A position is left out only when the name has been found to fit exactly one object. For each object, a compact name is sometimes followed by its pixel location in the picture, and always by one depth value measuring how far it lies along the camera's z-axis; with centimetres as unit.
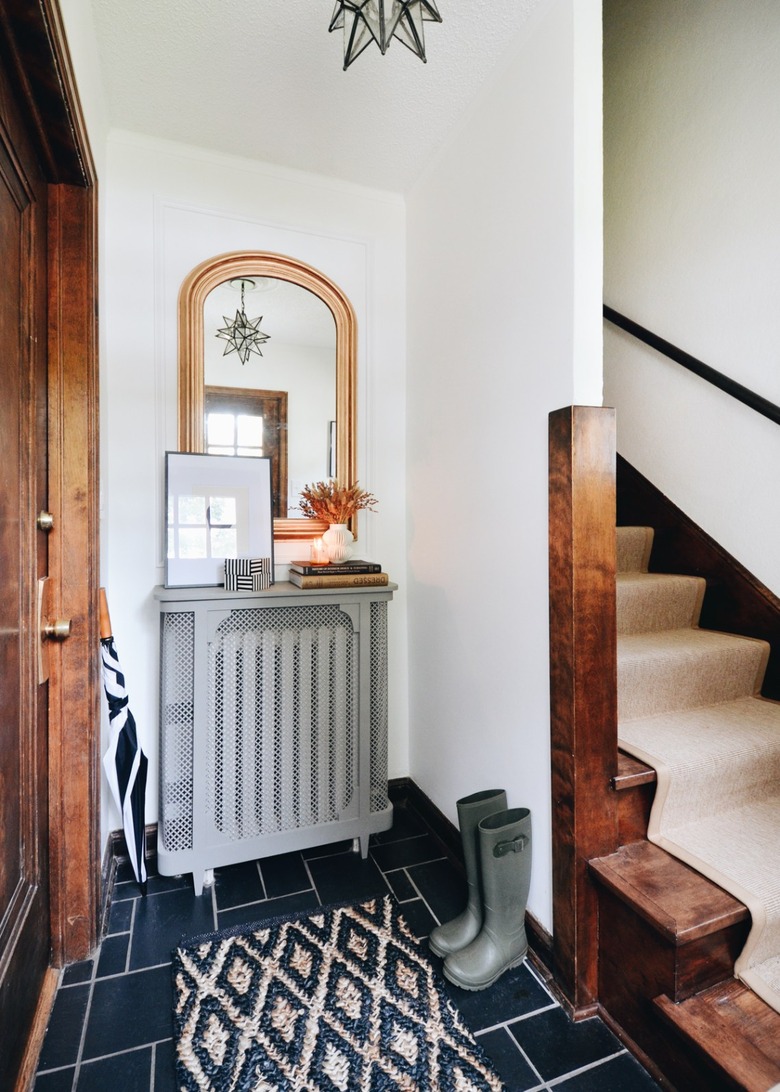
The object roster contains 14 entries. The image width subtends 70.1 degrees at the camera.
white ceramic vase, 227
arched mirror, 221
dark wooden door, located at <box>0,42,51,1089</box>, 115
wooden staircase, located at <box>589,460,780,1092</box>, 113
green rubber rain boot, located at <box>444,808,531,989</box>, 150
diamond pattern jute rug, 124
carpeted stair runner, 133
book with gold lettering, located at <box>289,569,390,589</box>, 207
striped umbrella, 175
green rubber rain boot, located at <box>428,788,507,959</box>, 159
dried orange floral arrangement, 228
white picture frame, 206
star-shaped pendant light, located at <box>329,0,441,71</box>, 134
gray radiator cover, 188
